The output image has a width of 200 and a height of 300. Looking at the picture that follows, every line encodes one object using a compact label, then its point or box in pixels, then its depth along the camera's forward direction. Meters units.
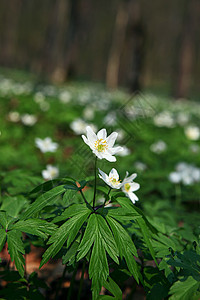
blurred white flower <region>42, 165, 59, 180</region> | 1.75
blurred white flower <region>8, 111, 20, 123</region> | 4.02
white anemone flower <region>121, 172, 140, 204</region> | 1.21
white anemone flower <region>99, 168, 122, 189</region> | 1.04
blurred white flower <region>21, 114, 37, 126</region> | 3.94
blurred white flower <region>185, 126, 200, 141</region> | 4.19
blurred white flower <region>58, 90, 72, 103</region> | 6.07
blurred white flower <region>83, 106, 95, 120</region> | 4.85
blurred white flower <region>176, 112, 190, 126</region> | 5.43
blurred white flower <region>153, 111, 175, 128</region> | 4.67
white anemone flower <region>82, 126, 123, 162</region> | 1.08
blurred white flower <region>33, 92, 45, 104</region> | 5.29
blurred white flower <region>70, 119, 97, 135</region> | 2.86
